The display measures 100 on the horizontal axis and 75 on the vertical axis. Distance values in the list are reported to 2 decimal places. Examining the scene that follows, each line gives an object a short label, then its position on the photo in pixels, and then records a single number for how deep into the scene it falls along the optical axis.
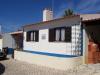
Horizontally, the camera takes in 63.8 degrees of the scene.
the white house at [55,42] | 6.30
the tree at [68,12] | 20.44
